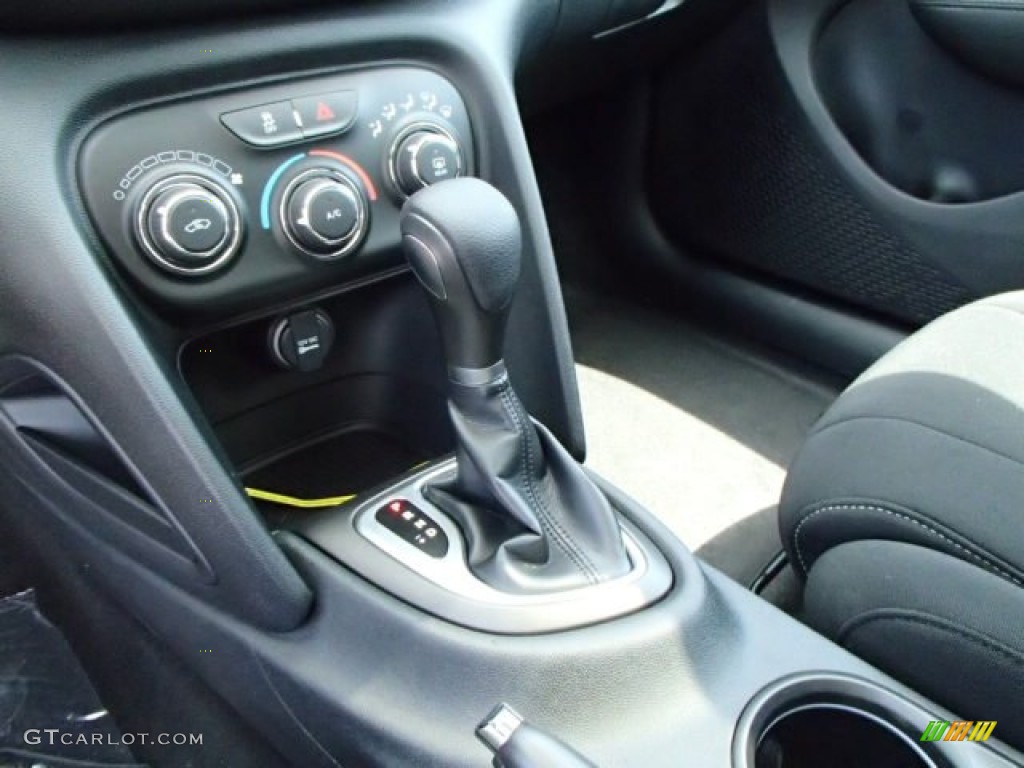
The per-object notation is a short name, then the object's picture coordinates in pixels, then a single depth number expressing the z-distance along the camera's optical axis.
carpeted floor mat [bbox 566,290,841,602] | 1.22
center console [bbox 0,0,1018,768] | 0.60
